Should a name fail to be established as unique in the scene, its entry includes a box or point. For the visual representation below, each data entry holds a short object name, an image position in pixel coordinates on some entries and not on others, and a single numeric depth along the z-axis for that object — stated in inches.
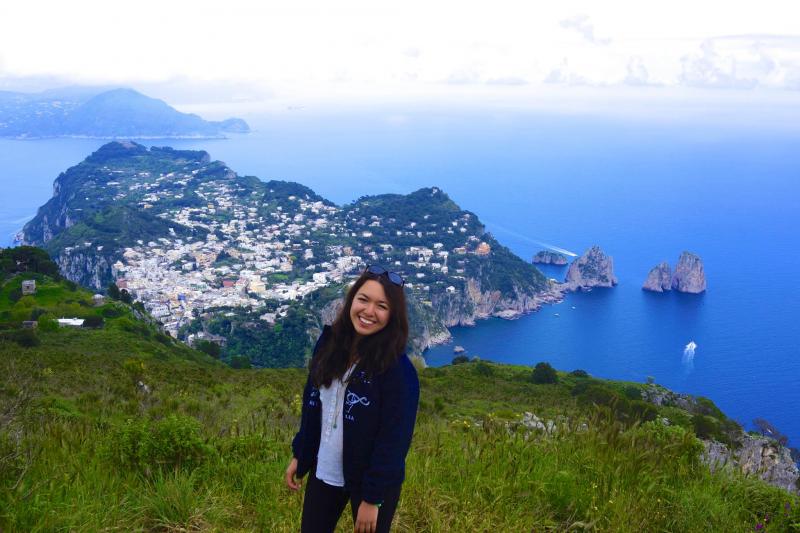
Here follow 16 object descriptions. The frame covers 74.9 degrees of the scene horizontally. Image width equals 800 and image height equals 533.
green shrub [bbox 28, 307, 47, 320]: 885.3
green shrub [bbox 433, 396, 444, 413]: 417.2
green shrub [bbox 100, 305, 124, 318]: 975.4
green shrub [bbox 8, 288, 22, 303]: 1007.9
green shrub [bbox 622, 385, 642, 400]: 958.9
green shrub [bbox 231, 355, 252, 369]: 1071.0
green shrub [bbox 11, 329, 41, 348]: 650.8
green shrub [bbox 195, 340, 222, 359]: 1201.9
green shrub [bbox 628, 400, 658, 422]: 494.8
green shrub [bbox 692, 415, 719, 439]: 582.9
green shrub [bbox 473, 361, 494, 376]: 1015.0
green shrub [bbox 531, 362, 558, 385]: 1010.7
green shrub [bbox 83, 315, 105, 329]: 879.7
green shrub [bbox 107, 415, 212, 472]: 111.3
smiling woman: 72.8
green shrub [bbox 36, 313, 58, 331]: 776.3
